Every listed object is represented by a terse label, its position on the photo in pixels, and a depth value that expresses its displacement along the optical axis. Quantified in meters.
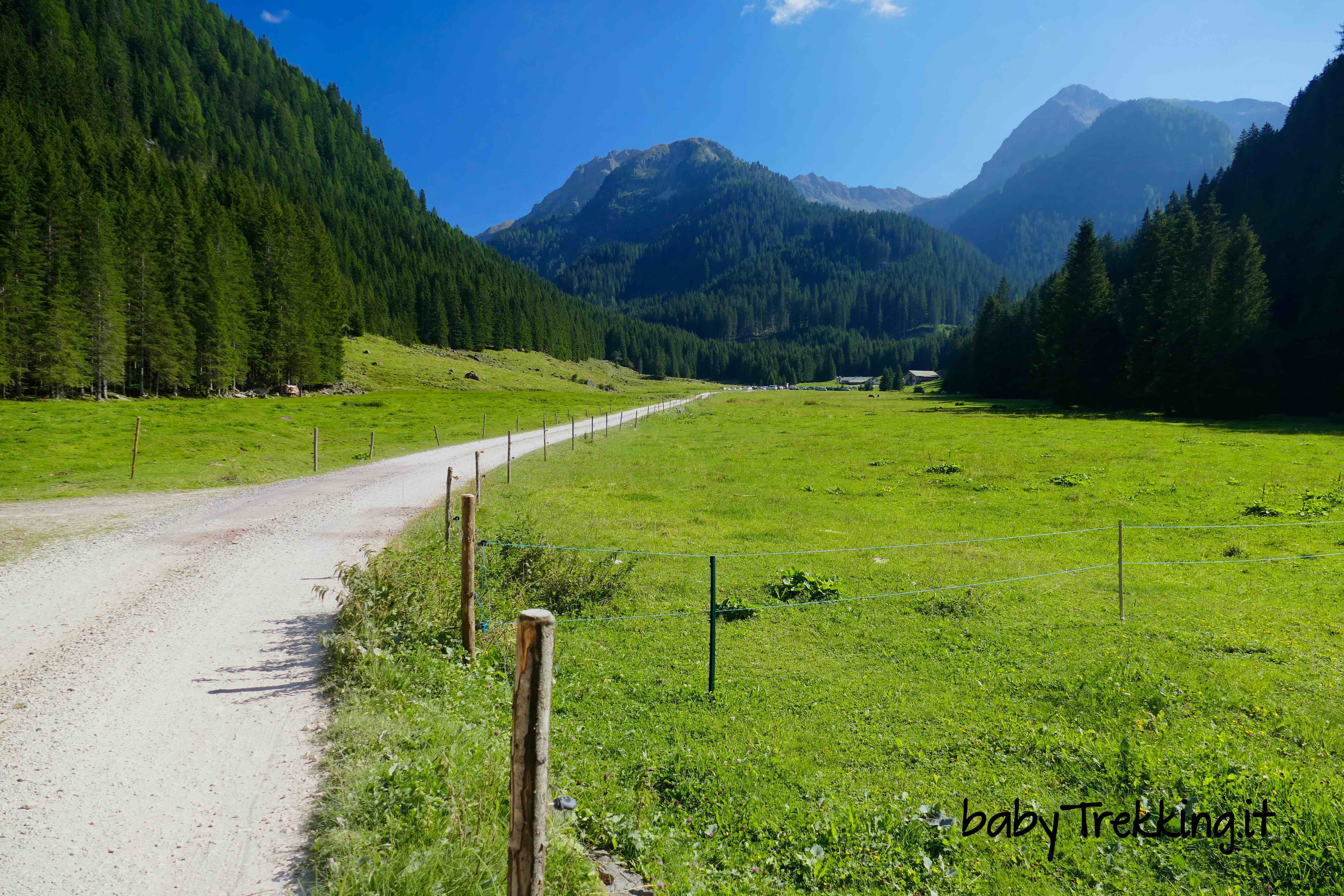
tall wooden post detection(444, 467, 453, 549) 13.33
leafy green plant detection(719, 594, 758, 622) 12.76
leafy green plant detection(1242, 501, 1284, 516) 20.11
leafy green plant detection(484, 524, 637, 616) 12.70
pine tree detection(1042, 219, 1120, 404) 77.81
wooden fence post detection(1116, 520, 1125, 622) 12.08
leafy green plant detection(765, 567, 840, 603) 13.57
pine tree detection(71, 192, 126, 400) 55.72
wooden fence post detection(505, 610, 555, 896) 3.72
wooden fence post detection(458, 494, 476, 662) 9.12
